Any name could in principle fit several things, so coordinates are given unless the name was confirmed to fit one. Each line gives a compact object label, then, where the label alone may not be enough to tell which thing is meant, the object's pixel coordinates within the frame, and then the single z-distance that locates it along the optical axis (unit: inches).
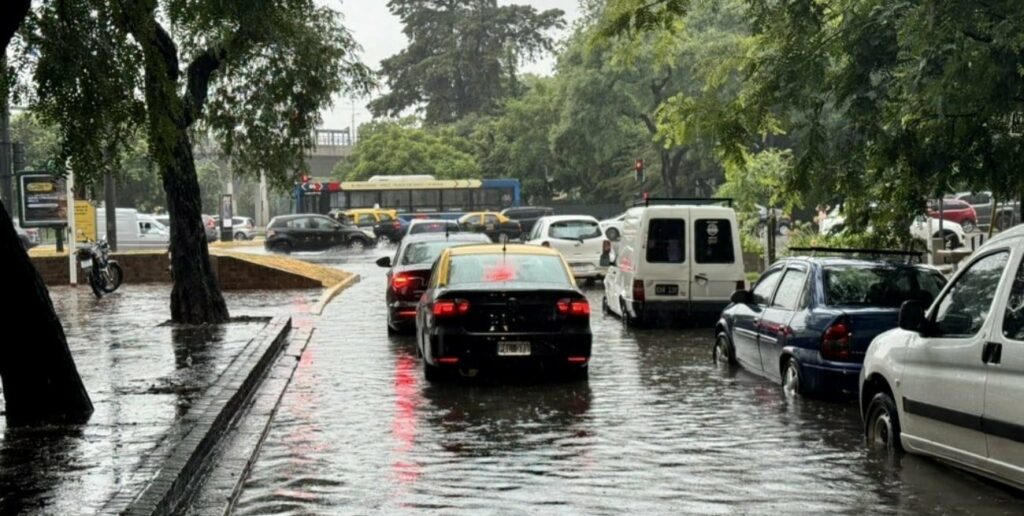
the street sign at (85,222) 1435.8
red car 2071.9
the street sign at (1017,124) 603.5
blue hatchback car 474.3
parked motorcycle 1171.9
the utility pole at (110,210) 1568.7
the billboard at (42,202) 1365.7
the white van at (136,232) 2453.2
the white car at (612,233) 1271.9
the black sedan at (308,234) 2332.7
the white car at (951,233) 1589.6
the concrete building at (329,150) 5300.2
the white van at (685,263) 821.9
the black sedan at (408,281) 782.5
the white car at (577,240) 1248.8
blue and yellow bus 2994.6
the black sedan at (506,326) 548.1
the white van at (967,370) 303.6
